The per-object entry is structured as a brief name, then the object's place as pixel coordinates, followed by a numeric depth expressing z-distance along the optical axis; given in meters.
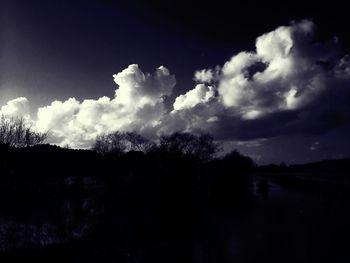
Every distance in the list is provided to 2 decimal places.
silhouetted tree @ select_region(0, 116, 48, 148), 47.47
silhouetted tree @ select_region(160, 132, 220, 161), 77.75
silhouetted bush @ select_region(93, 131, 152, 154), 76.00
